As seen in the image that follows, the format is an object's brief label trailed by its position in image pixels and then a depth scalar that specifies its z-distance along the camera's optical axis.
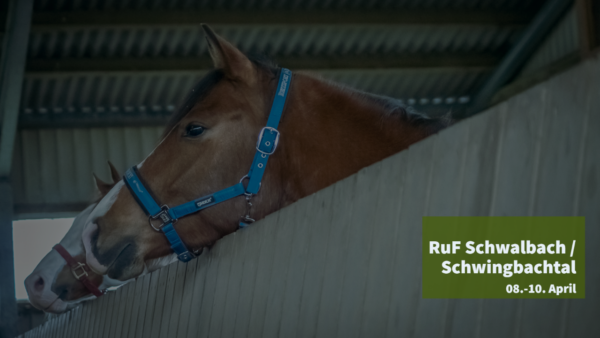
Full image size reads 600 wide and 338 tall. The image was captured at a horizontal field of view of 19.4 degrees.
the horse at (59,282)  4.31
